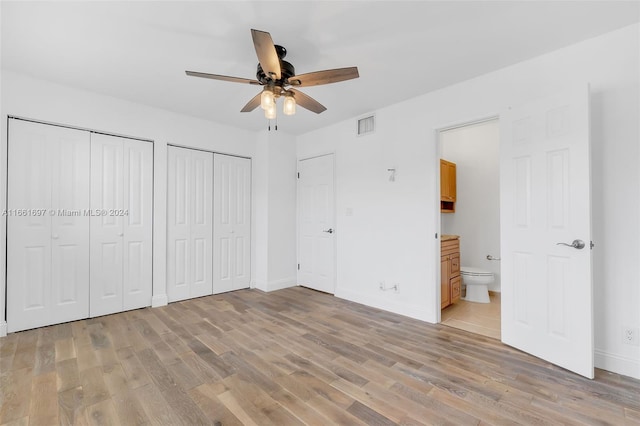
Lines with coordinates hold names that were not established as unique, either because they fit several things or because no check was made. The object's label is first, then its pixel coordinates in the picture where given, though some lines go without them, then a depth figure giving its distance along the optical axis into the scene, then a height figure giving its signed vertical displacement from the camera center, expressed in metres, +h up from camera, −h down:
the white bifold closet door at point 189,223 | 3.80 -0.11
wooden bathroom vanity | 3.34 -0.70
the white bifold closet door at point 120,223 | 3.24 -0.09
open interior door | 2.06 -0.12
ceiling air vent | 3.70 +1.24
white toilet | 3.79 -0.94
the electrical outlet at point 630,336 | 2.03 -0.90
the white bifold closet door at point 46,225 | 2.79 -0.10
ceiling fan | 1.87 +1.02
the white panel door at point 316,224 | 4.26 -0.14
